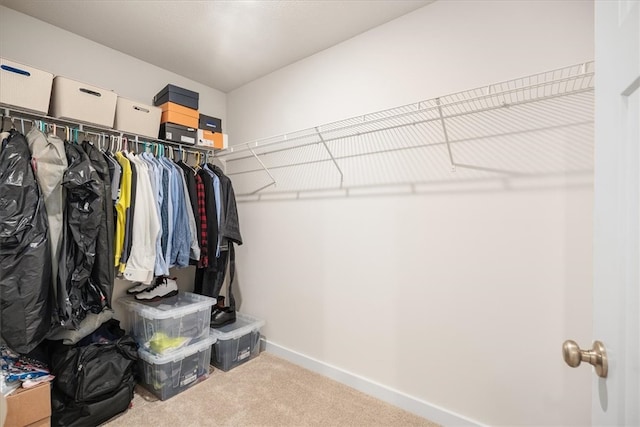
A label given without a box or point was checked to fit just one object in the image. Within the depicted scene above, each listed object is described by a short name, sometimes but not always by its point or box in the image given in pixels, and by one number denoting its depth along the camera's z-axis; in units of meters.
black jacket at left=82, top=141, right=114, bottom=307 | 1.75
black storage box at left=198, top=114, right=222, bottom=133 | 2.56
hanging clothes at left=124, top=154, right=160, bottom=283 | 1.87
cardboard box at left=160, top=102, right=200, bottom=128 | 2.31
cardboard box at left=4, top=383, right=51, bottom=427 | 1.42
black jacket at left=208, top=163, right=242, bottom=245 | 2.35
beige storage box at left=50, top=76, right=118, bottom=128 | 1.78
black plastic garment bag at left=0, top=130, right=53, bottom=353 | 1.47
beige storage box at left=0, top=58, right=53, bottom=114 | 1.58
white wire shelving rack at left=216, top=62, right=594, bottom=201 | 1.38
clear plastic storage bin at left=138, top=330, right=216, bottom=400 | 1.92
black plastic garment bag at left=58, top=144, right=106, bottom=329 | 1.64
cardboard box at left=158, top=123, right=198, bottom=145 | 2.32
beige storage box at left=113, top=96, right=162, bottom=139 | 2.08
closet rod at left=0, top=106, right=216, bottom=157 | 1.72
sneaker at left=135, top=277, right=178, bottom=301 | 2.22
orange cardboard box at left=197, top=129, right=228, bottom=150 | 2.53
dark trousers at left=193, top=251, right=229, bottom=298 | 2.47
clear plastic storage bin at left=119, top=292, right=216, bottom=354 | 1.99
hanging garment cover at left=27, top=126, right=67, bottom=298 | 1.63
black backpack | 1.64
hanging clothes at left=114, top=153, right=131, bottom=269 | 1.85
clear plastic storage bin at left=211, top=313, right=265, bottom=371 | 2.29
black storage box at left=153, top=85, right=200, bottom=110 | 2.31
